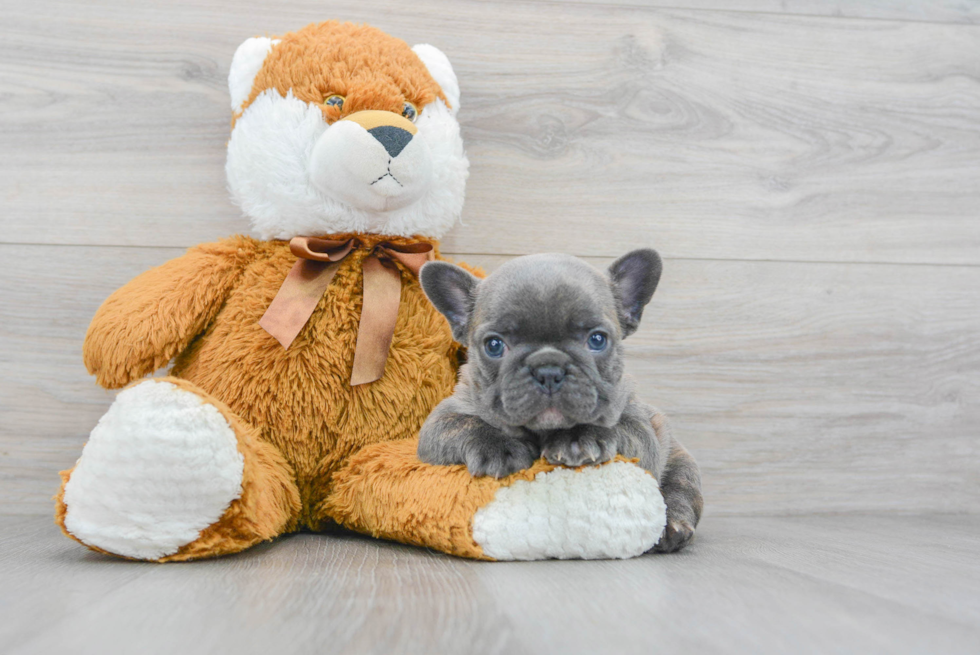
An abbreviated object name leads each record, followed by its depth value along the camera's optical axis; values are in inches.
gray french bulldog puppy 37.2
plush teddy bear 37.7
